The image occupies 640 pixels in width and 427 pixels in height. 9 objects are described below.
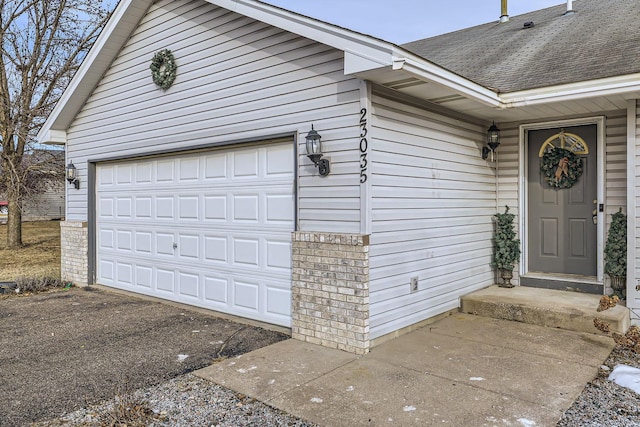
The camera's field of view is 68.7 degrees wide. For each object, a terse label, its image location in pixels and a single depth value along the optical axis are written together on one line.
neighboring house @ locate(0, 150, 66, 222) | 13.27
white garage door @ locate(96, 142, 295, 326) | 5.30
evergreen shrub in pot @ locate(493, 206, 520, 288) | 6.23
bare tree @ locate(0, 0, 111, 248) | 12.54
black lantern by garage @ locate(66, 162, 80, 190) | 8.09
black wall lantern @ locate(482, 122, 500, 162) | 6.12
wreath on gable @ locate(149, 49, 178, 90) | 6.44
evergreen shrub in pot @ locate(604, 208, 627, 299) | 5.26
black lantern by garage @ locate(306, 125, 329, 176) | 4.53
